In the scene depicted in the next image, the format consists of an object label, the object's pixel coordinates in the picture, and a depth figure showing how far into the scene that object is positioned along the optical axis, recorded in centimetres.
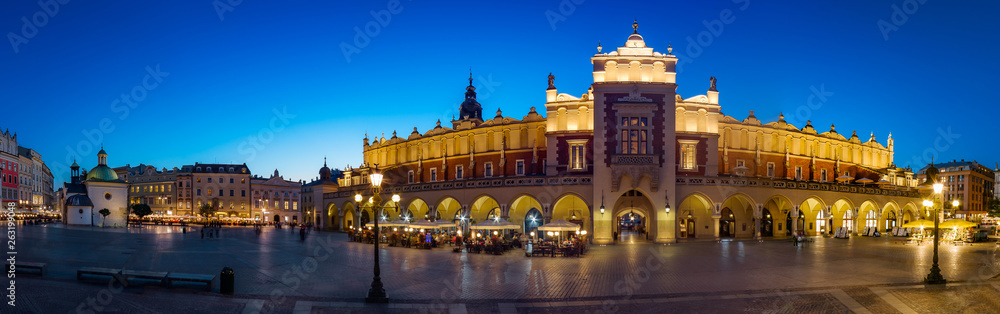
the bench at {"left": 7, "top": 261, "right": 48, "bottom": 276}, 1901
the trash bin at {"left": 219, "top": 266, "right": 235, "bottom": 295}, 1773
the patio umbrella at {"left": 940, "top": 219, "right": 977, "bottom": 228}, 3988
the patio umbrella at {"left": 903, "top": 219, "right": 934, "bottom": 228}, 4261
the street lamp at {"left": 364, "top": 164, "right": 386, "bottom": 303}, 1714
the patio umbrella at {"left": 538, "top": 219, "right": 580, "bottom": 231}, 3650
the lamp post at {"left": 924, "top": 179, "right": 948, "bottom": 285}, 2080
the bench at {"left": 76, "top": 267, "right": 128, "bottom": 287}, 1825
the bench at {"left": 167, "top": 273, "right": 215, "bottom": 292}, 1800
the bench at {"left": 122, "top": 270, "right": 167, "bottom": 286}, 1825
